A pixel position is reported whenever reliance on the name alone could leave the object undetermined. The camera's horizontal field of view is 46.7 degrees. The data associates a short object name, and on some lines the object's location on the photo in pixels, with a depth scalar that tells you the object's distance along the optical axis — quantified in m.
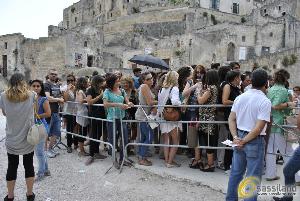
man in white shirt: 4.62
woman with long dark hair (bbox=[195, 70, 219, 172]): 6.84
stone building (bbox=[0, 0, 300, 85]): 35.81
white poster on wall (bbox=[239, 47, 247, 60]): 37.25
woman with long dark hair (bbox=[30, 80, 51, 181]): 6.90
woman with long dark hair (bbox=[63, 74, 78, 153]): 9.56
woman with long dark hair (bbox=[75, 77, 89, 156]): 8.88
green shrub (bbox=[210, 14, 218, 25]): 49.24
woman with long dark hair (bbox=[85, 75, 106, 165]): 8.41
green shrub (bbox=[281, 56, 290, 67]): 24.05
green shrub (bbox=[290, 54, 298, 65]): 23.58
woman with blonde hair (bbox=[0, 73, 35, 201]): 5.62
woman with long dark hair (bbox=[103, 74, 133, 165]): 7.48
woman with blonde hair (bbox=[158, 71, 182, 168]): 7.35
